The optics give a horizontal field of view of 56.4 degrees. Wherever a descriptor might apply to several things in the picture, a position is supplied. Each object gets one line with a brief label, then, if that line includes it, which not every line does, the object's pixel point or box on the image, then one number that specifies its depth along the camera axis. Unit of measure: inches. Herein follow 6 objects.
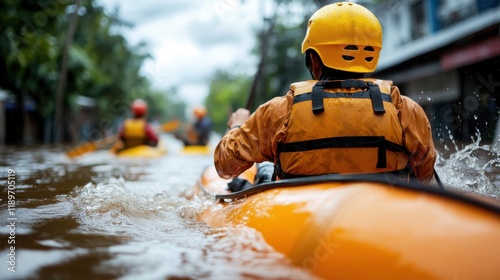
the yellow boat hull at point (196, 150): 484.4
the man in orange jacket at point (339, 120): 93.1
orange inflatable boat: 62.0
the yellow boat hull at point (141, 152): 383.6
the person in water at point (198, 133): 525.3
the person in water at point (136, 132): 390.0
